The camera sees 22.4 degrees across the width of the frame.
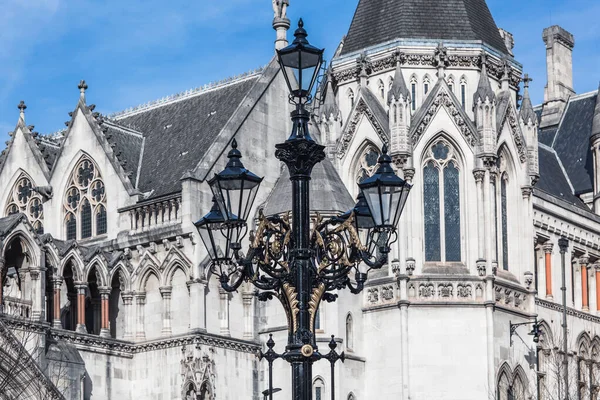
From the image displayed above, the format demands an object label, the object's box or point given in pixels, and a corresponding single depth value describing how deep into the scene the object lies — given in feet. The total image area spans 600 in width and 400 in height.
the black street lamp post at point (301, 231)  77.77
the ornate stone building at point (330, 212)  161.07
